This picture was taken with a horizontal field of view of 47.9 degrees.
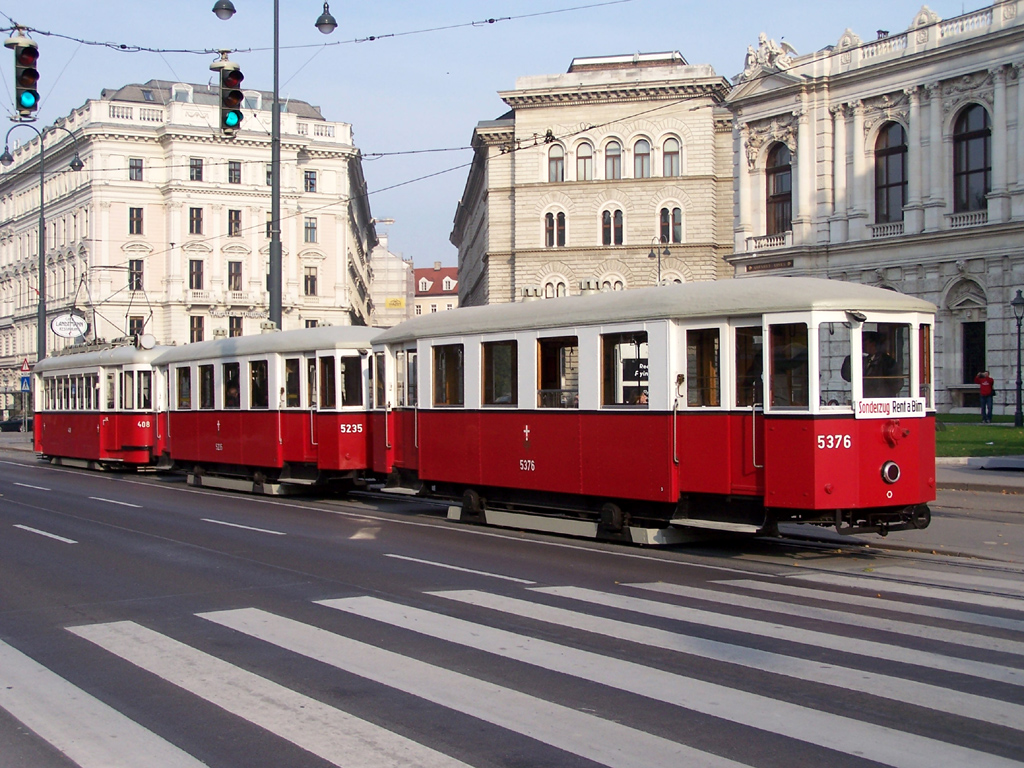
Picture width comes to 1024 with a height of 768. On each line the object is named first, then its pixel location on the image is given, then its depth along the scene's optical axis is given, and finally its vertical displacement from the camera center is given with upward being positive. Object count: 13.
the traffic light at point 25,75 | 15.69 +4.31
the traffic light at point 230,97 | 17.31 +4.41
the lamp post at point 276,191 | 24.53 +4.33
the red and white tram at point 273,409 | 20.86 -0.43
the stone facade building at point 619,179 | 68.69 +12.47
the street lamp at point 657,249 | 67.66 +8.08
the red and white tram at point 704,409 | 12.20 -0.29
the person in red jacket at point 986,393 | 39.66 -0.34
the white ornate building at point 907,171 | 46.00 +9.35
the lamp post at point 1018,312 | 38.34 +2.69
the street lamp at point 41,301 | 47.72 +3.78
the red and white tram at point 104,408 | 29.47 -0.52
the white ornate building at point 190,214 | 80.88 +12.66
